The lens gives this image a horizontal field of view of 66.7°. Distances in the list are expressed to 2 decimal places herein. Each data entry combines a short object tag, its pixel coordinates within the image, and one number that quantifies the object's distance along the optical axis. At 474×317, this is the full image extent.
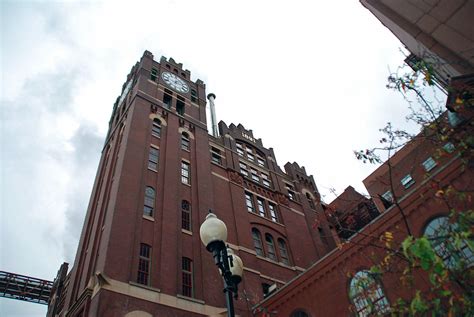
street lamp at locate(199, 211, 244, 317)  7.21
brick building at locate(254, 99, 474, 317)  13.92
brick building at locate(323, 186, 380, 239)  32.47
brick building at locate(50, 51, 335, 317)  18.28
